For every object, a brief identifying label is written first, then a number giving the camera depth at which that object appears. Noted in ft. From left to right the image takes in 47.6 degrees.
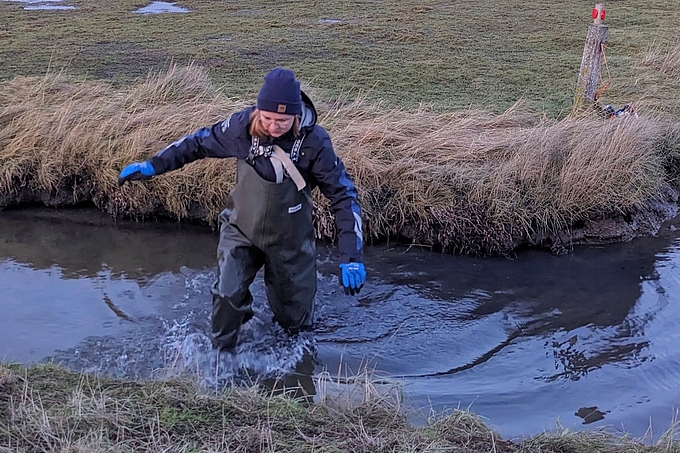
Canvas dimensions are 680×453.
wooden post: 25.00
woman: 13.10
